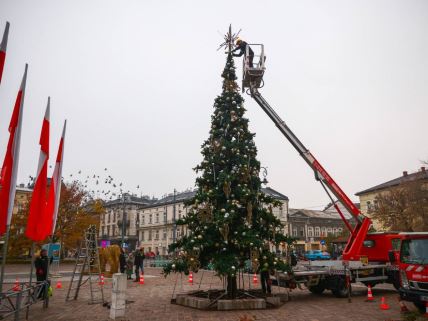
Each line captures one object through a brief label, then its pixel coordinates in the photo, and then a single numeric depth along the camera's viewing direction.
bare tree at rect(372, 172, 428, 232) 34.25
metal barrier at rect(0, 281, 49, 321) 8.04
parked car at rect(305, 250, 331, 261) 39.19
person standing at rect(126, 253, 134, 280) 22.97
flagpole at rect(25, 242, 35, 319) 9.05
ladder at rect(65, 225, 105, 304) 12.63
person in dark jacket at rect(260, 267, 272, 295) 12.53
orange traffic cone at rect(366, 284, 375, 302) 12.80
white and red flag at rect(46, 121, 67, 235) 10.31
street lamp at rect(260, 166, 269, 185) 13.38
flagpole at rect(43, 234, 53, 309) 11.14
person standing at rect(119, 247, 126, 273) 21.97
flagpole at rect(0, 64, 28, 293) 7.58
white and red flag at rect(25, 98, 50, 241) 9.00
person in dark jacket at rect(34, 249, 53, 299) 11.96
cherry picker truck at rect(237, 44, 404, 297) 13.48
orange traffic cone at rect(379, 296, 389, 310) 10.65
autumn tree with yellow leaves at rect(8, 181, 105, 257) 36.38
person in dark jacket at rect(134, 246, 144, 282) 21.33
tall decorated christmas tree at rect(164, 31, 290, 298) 11.31
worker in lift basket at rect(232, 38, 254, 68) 14.27
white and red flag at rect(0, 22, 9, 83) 7.69
